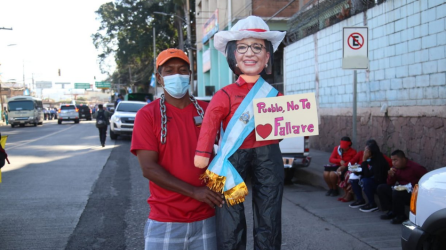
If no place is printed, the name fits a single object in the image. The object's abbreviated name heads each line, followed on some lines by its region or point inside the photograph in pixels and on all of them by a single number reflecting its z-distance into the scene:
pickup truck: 8.41
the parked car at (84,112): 45.06
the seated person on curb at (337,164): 7.81
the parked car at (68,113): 38.12
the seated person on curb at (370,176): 6.68
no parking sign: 7.29
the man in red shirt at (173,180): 2.45
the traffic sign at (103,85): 93.12
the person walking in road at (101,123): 15.76
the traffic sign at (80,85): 102.54
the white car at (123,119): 18.09
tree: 42.16
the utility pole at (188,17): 29.45
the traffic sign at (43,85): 98.75
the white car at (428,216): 3.43
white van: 33.94
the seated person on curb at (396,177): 6.24
